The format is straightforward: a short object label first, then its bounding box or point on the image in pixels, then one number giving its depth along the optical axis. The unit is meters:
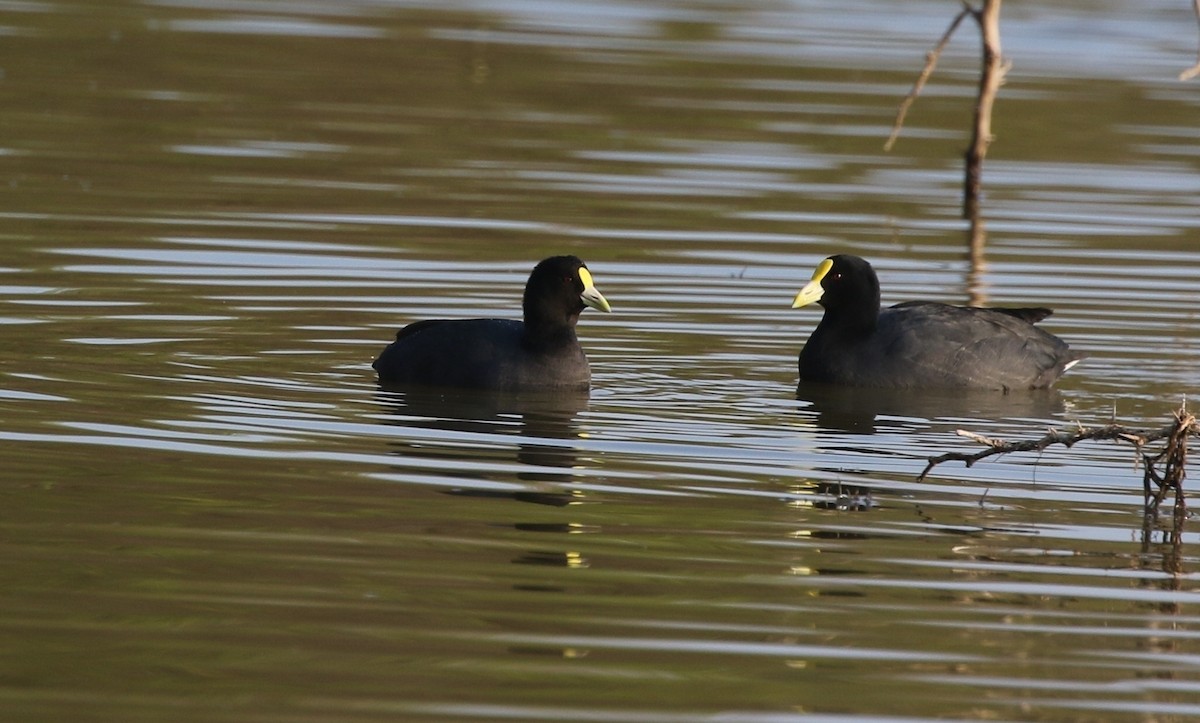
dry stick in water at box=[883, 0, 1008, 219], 38.94
